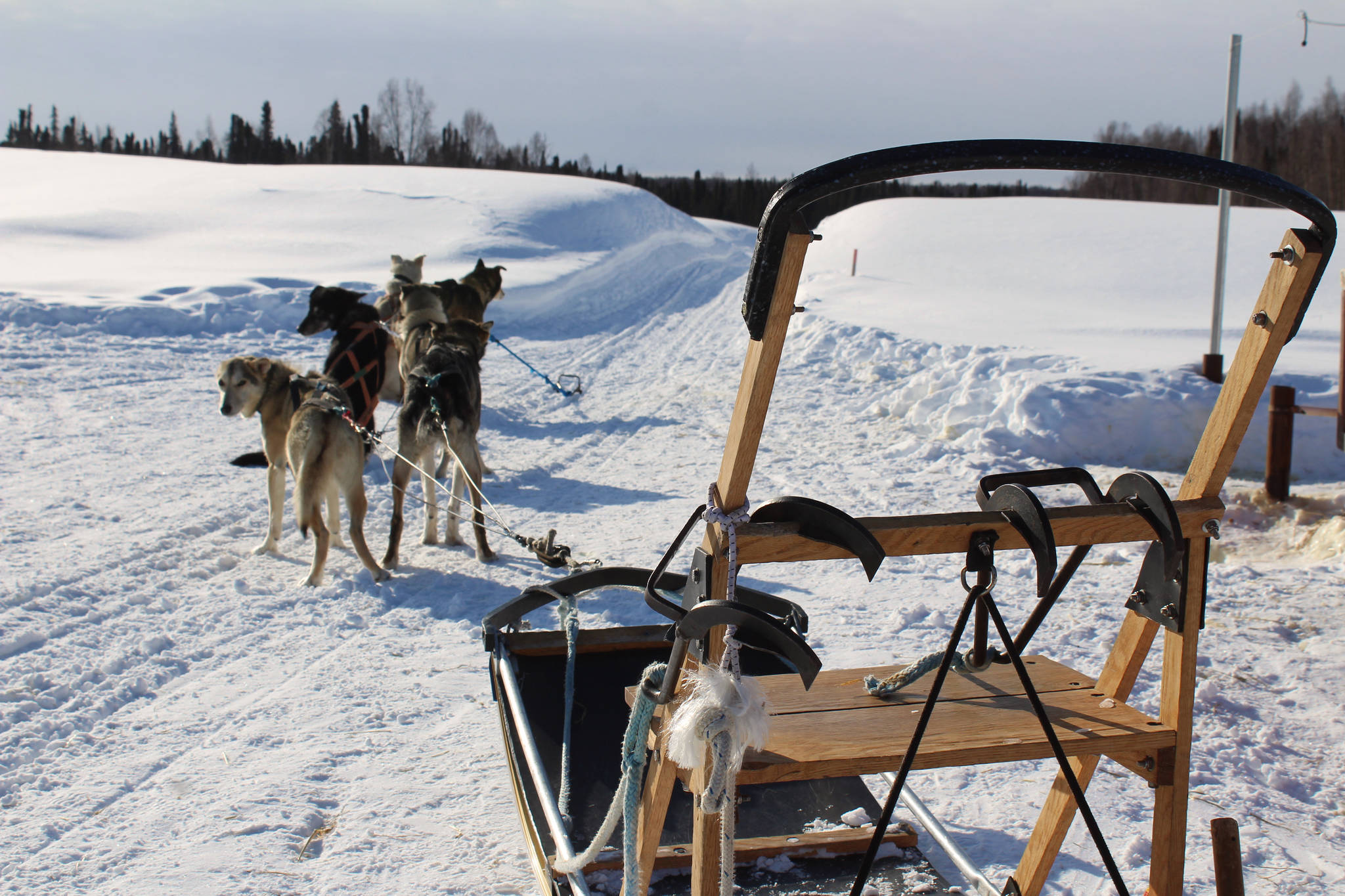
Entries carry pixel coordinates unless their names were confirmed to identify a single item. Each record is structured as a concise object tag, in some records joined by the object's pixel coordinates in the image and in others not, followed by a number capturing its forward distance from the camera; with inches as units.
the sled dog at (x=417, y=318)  258.1
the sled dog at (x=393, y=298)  297.4
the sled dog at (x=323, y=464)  176.2
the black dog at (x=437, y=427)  199.8
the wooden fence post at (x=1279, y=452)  237.3
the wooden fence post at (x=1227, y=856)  58.7
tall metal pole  312.0
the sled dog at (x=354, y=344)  239.8
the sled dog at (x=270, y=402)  194.1
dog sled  47.8
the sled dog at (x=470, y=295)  335.3
